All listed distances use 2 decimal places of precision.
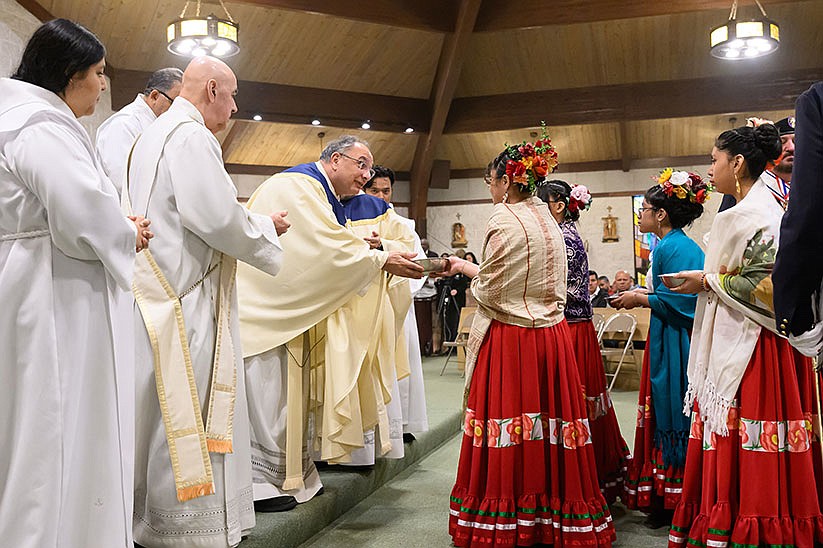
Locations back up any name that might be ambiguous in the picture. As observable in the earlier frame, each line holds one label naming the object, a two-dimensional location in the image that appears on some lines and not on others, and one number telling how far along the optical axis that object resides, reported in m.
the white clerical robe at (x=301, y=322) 3.34
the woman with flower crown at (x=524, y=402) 3.03
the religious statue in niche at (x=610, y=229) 13.34
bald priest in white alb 2.51
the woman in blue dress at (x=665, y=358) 3.45
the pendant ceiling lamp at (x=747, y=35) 7.01
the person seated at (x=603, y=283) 10.13
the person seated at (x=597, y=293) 9.54
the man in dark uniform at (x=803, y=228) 1.67
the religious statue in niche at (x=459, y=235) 14.14
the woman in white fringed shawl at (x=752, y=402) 2.60
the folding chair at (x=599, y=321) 8.14
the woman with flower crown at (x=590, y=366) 3.77
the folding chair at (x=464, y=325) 9.31
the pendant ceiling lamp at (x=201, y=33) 6.61
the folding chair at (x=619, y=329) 7.89
